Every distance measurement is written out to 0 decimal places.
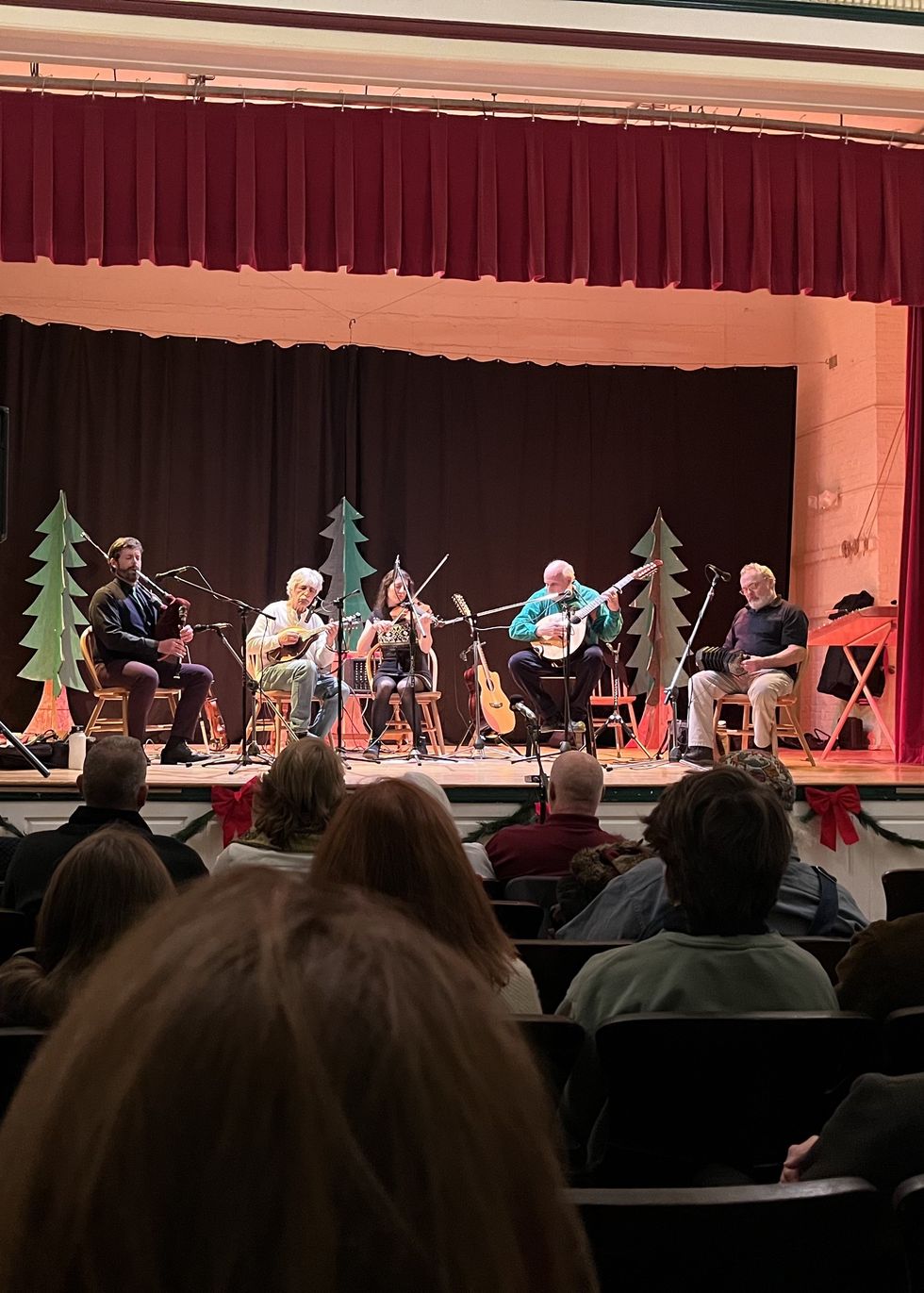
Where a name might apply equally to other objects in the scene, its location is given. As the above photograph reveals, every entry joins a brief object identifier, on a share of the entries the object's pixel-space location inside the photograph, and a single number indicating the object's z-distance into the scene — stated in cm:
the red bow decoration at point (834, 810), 550
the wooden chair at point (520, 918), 288
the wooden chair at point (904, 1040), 175
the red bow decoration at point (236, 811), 527
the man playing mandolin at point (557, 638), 728
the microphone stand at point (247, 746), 645
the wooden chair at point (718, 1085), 170
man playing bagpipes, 659
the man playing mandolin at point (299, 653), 700
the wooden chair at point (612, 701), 811
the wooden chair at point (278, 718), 684
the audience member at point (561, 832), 358
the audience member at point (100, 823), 296
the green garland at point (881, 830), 557
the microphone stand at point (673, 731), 727
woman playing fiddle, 741
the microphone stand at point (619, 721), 738
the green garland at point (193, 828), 530
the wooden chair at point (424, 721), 763
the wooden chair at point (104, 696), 667
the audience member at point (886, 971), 193
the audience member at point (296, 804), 285
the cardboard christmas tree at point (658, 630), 888
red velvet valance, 587
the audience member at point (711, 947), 192
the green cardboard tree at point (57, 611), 871
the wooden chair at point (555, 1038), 172
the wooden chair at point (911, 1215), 110
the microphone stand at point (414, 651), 716
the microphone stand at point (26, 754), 548
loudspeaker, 560
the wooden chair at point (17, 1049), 158
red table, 748
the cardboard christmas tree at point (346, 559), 938
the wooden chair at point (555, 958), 235
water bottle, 632
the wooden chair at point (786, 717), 688
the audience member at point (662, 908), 255
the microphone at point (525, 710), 664
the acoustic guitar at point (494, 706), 796
